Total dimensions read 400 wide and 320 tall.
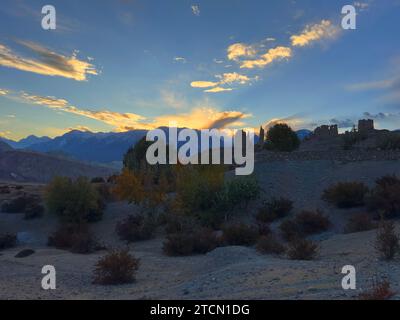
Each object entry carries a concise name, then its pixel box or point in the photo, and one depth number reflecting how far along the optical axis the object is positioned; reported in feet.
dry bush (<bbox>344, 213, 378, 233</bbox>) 66.64
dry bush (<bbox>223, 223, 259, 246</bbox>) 66.13
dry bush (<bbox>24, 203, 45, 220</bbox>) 102.95
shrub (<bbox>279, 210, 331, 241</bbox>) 72.08
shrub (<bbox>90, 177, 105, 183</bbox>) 167.69
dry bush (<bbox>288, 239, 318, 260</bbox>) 46.97
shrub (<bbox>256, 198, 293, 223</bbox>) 83.56
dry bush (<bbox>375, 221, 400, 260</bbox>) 40.86
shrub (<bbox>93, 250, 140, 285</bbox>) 42.98
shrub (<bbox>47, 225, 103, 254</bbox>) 69.06
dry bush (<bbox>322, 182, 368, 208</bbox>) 84.79
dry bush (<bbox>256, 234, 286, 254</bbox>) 53.88
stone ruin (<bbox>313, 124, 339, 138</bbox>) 249.30
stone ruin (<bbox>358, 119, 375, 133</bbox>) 233.14
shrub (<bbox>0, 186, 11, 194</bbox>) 146.88
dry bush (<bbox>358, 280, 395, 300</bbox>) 25.45
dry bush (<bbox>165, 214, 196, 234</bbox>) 81.76
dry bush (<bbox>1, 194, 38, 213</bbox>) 110.32
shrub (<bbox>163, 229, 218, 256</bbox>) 62.13
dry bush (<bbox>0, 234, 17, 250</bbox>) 80.79
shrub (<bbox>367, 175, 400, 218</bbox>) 75.15
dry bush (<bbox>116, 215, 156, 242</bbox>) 80.53
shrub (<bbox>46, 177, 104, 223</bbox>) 98.07
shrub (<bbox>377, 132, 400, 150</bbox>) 146.92
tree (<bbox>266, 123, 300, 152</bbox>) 186.39
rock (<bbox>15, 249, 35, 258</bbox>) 65.55
